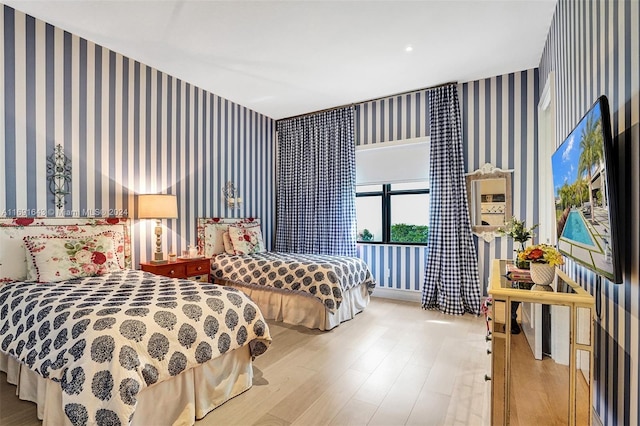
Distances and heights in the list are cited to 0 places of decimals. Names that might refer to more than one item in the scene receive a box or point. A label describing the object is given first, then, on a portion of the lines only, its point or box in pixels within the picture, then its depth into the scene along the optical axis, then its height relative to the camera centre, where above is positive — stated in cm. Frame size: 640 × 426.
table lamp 348 +7
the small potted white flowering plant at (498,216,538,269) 243 -15
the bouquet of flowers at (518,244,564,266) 169 -22
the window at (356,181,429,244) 467 +1
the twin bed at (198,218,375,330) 354 -76
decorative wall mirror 399 +17
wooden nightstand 349 -61
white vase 168 -31
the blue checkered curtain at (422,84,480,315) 407 -15
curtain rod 428 +165
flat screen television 121 +7
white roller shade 453 +74
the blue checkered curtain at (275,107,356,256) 498 +47
